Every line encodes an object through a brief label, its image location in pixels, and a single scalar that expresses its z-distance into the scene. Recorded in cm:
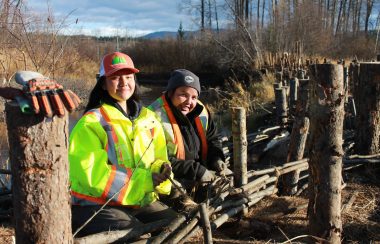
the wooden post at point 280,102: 824
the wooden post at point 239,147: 380
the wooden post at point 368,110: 514
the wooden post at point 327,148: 307
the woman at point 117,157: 276
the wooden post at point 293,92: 892
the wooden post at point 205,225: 304
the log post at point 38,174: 184
